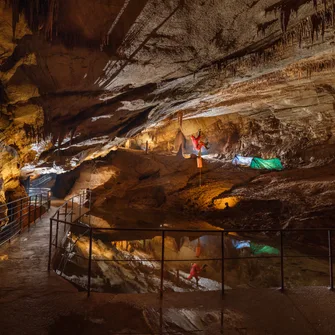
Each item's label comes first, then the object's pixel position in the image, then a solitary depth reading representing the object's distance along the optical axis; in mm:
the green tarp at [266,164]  16375
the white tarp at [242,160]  17516
